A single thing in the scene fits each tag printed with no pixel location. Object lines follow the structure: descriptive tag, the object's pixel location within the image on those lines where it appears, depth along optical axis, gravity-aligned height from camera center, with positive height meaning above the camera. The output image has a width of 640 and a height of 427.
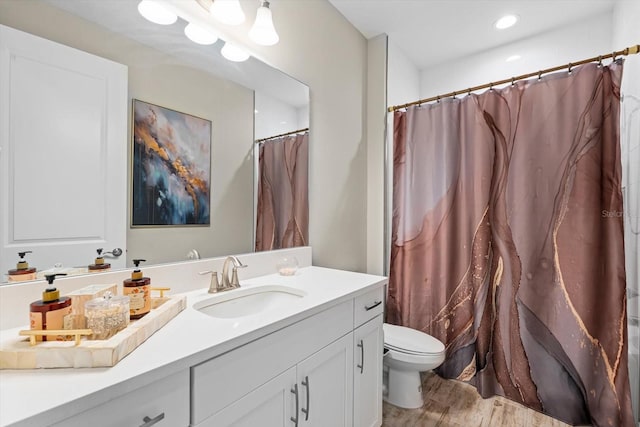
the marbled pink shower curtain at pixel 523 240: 1.53 -0.15
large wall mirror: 0.90 +0.52
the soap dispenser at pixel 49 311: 0.68 -0.23
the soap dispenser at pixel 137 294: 0.84 -0.23
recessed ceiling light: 1.94 +1.30
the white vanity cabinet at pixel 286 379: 0.74 -0.49
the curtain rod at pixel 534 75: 1.44 +0.80
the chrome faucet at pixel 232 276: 1.24 -0.25
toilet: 1.66 -0.84
